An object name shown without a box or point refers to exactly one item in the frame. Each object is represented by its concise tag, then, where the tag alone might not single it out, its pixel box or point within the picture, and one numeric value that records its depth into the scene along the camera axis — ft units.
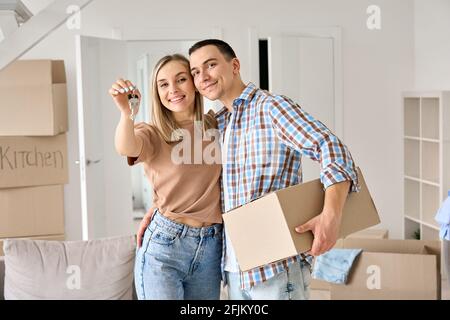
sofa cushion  9.28
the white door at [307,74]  19.70
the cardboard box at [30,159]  18.44
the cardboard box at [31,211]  18.67
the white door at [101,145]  17.25
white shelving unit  16.93
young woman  6.08
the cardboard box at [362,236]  16.80
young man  5.18
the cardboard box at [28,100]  18.22
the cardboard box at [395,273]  13.83
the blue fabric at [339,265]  14.42
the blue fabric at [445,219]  13.61
